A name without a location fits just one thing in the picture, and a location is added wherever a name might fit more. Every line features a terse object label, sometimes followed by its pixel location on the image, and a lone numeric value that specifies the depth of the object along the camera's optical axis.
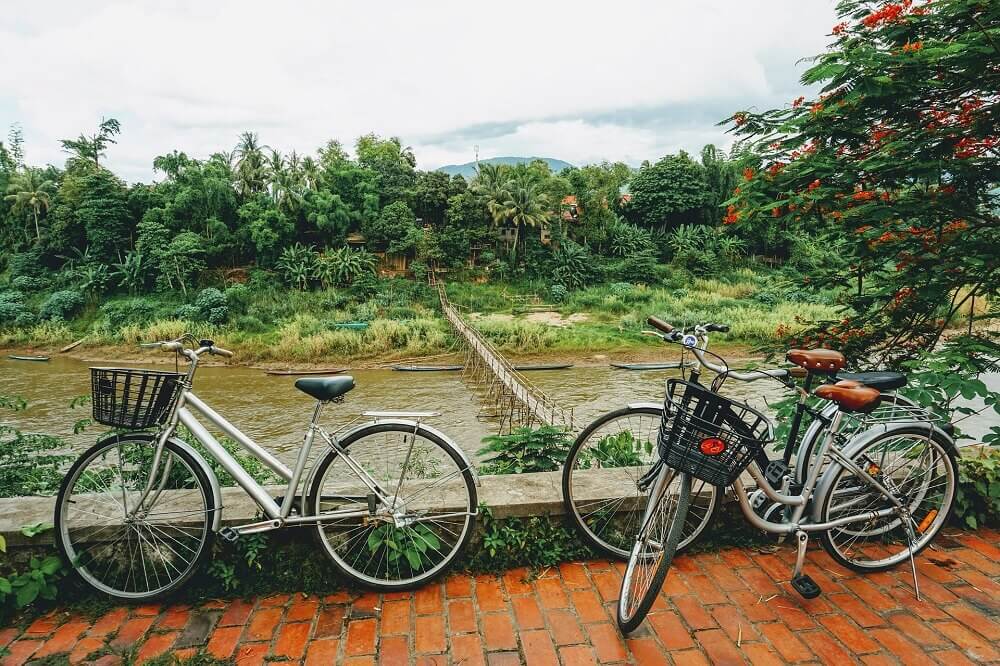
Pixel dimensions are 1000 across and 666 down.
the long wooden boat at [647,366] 15.53
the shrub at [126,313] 20.03
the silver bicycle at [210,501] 1.91
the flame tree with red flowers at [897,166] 2.49
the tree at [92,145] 29.29
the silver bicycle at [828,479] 1.68
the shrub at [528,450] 2.82
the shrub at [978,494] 2.36
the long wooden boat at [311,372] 15.66
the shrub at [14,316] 20.02
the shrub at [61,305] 20.55
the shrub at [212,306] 19.64
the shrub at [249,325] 19.27
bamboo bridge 9.45
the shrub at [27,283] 22.56
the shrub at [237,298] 20.58
